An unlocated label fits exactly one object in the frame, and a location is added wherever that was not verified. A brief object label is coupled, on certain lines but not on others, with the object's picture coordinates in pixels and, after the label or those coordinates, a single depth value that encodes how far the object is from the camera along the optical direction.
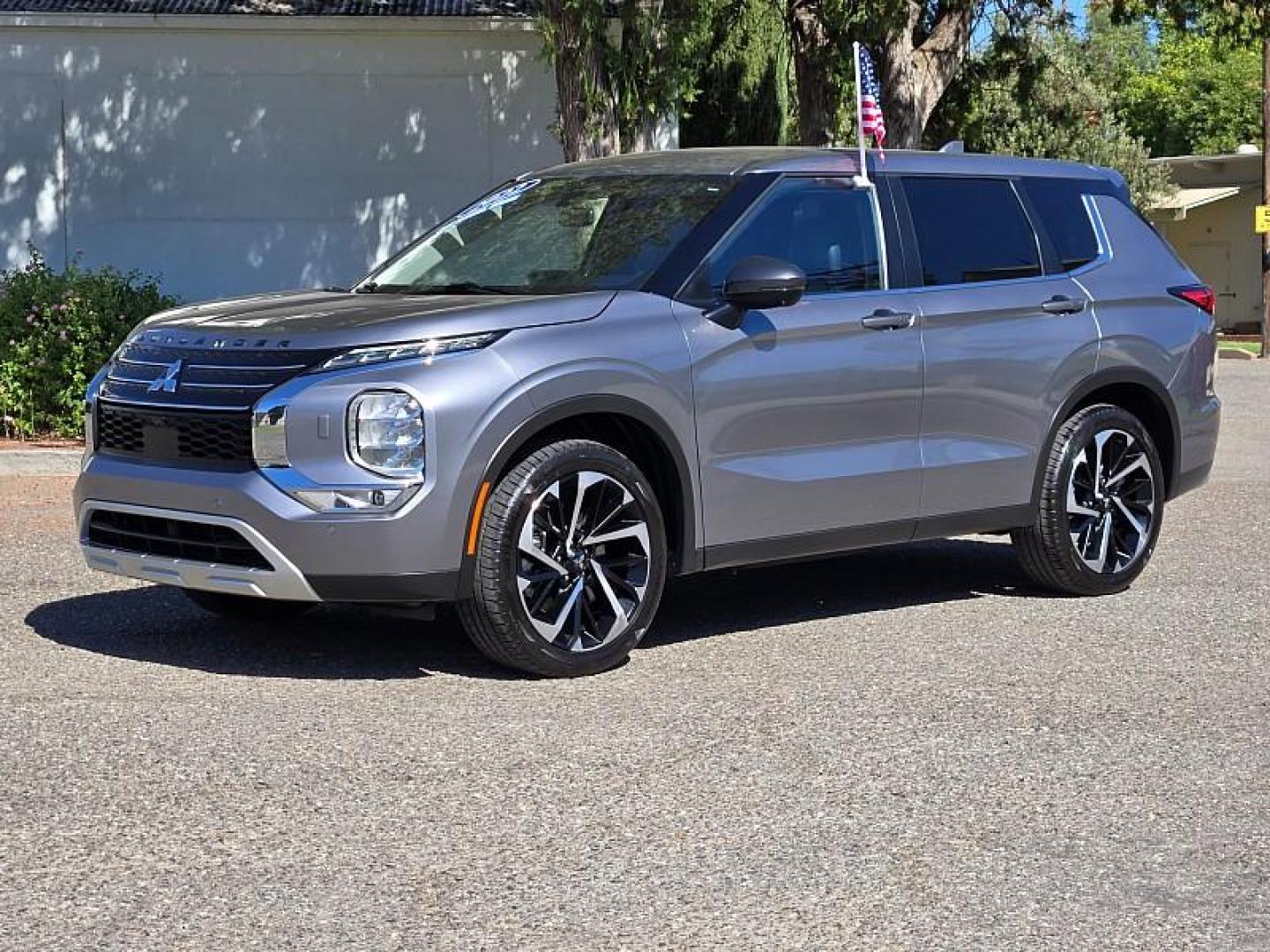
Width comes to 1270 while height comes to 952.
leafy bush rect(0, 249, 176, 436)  14.16
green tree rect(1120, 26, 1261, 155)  62.34
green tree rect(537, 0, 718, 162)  14.98
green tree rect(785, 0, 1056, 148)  17.45
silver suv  6.73
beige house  45.69
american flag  8.86
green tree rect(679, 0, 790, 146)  20.91
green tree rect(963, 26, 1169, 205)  41.88
